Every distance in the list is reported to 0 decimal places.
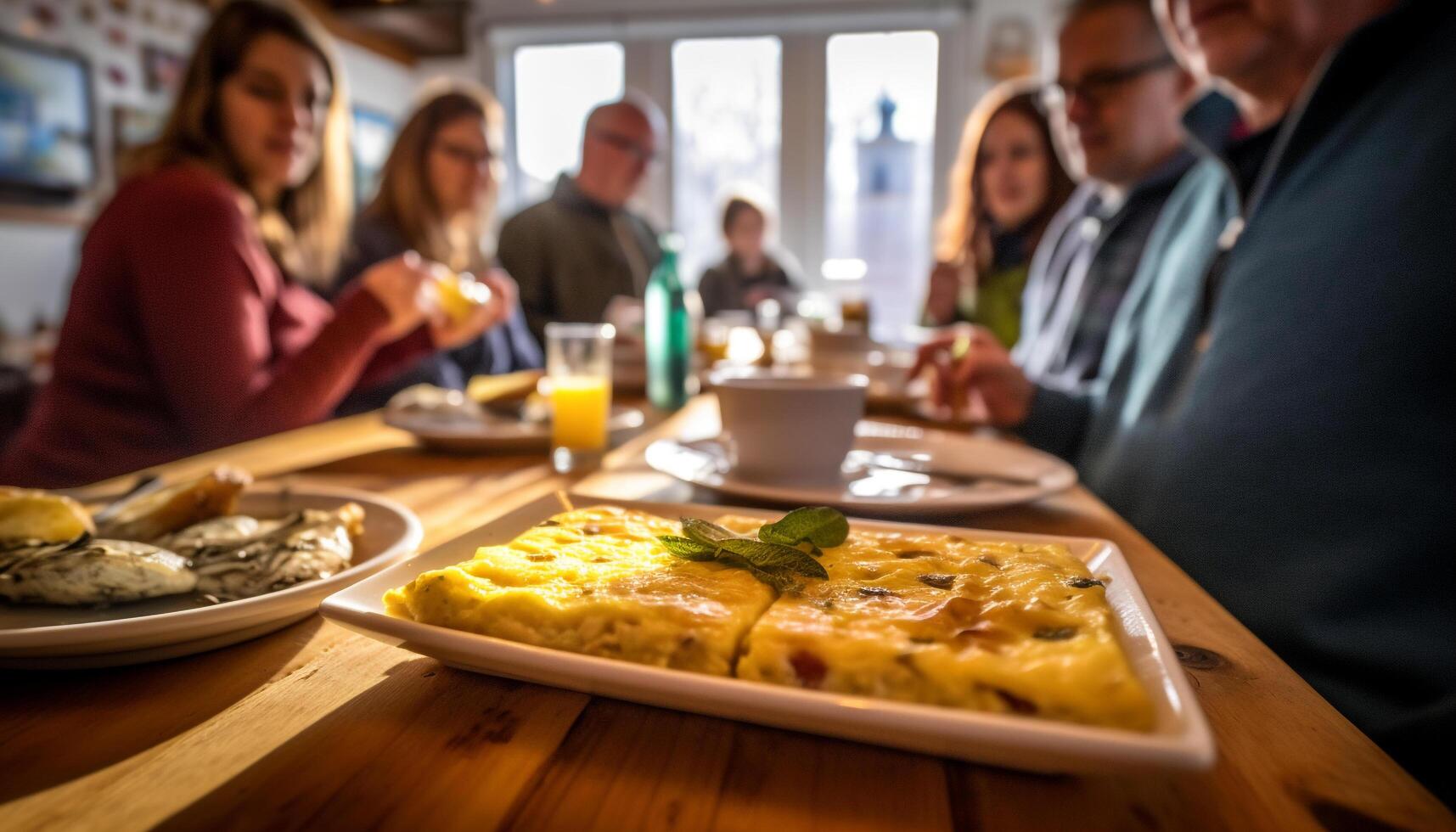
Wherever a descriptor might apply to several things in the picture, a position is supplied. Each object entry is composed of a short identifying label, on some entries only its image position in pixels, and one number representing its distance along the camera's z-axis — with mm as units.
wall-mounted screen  3912
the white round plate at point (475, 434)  1150
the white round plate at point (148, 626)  423
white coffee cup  888
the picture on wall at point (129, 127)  4527
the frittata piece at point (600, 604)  399
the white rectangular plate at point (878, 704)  304
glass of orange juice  1139
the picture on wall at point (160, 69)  4734
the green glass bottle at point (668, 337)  1647
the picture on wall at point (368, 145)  6281
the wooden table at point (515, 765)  347
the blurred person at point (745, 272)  5875
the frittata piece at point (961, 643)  344
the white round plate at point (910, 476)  792
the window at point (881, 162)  6566
